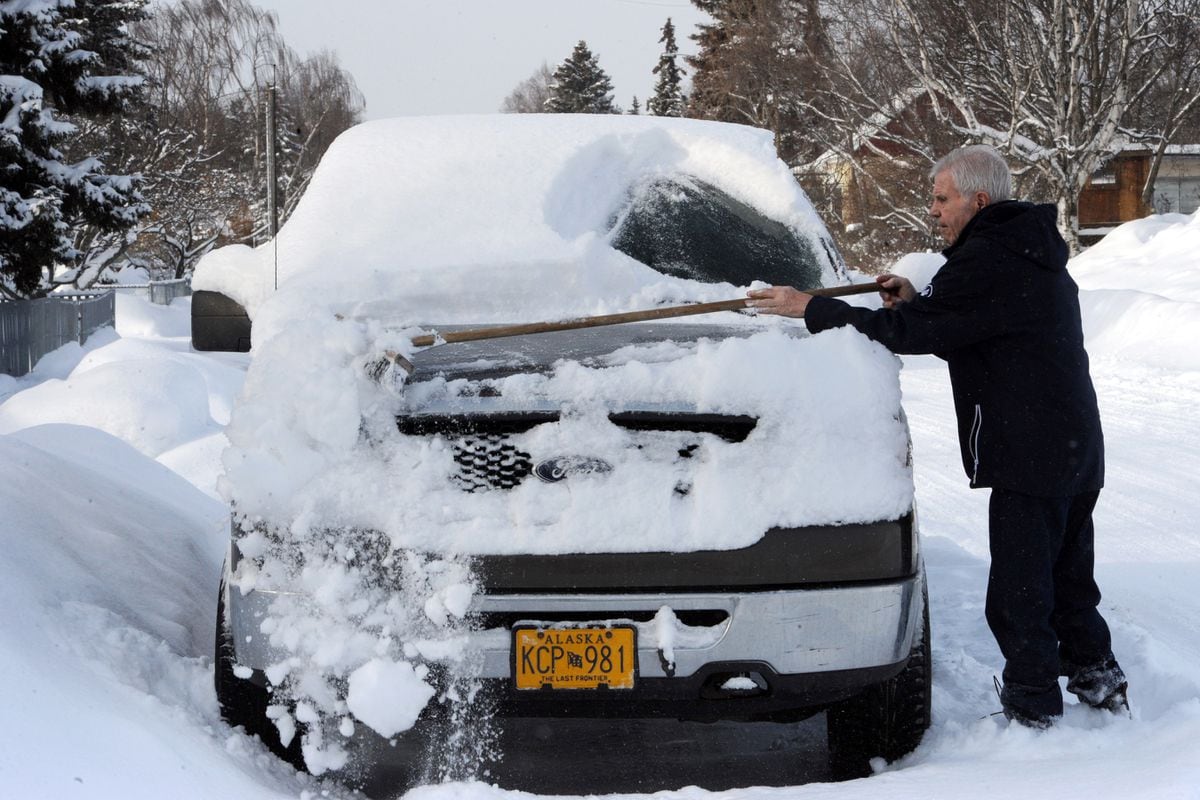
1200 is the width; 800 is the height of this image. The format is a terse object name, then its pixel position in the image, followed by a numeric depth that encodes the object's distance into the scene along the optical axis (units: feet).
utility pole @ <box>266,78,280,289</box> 41.96
